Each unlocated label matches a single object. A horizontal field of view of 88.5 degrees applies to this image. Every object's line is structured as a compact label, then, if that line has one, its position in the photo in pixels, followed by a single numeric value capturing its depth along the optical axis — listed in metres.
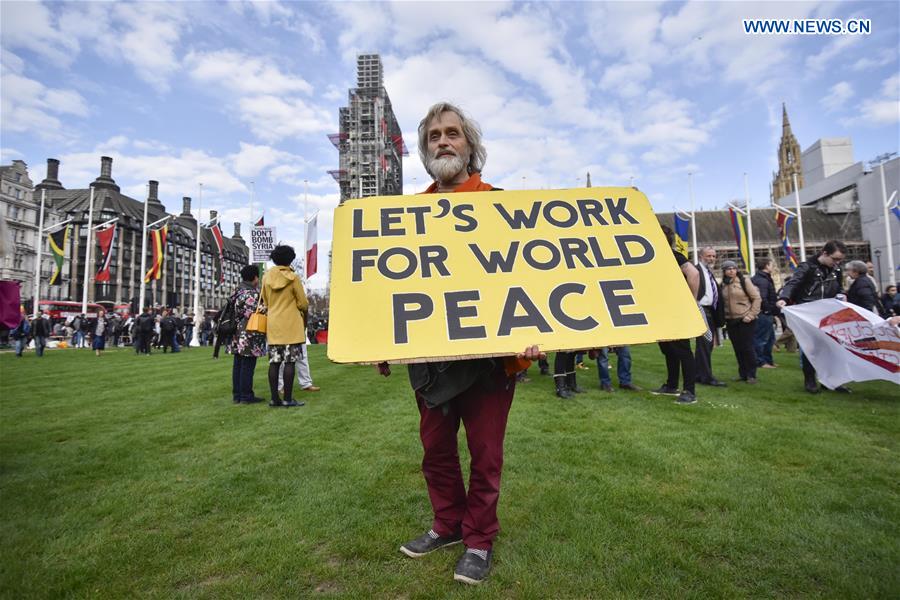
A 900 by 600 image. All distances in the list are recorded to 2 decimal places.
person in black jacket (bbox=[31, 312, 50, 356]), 19.89
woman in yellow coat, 6.45
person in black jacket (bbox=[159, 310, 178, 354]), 22.38
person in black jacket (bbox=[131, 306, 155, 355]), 20.53
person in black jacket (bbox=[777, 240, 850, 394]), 7.29
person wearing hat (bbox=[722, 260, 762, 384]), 7.87
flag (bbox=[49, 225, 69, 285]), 26.62
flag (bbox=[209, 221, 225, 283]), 27.81
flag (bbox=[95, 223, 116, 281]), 26.66
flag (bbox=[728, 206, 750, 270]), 28.67
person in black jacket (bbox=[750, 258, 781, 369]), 9.61
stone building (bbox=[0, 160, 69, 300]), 65.19
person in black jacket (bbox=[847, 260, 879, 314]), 7.09
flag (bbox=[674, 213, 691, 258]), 30.70
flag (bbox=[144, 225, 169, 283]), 28.09
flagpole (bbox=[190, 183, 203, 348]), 31.88
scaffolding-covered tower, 91.19
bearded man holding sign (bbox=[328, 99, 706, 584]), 2.21
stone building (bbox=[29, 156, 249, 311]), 83.56
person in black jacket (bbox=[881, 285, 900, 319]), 12.49
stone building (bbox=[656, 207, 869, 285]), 63.38
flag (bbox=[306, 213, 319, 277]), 21.70
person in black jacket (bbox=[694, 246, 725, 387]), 7.32
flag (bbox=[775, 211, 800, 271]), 29.52
